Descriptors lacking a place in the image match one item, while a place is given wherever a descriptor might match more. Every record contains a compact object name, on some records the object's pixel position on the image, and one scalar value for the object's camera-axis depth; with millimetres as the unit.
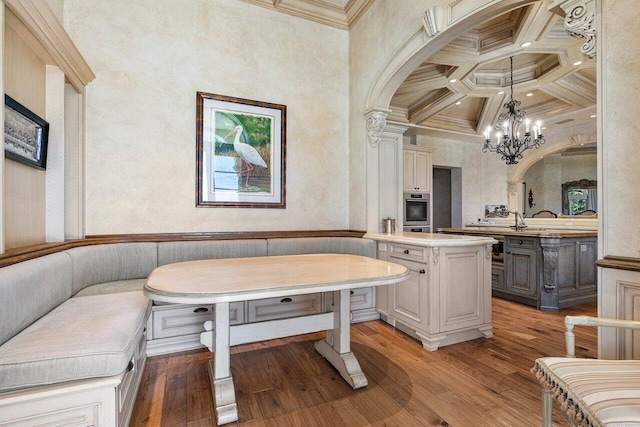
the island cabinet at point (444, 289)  2510
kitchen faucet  4424
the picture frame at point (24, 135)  1743
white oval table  1431
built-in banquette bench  1176
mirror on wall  10211
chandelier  4742
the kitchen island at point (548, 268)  3484
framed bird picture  3068
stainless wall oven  5227
